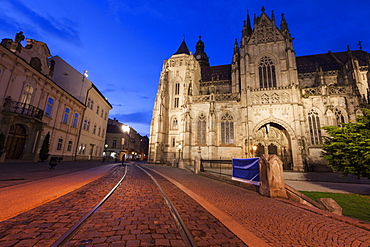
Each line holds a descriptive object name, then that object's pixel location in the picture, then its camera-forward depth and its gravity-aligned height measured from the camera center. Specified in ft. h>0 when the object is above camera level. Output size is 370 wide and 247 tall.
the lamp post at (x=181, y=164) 67.32 -3.20
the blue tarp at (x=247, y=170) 24.07 -1.77
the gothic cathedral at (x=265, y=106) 71.36 +26.46
